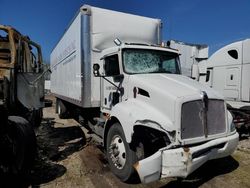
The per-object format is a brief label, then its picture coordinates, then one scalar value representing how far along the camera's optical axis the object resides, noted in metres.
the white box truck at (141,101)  2.96
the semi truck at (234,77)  6.27
